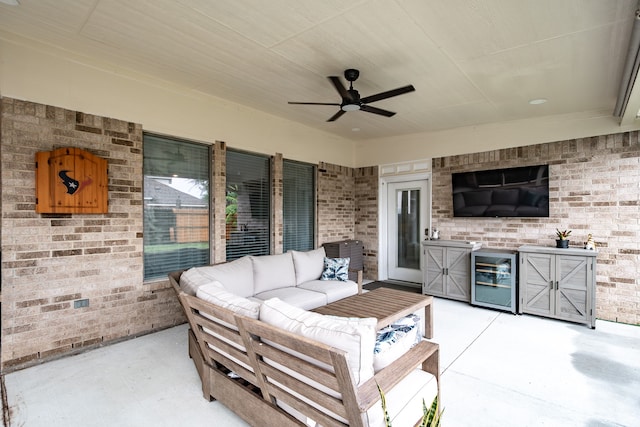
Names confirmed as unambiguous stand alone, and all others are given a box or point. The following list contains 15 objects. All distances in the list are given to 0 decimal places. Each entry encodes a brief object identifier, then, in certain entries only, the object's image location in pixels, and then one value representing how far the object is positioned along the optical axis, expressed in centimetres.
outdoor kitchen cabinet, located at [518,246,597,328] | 397
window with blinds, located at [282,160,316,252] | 548
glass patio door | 609
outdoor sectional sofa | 139
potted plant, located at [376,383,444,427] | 114
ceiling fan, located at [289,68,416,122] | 313
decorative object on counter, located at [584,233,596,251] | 417
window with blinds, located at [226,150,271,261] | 462
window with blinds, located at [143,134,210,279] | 378
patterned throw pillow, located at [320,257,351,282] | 434
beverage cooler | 452
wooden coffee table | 296
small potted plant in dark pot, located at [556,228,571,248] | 434
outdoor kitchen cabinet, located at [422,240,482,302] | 498
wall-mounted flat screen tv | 469
